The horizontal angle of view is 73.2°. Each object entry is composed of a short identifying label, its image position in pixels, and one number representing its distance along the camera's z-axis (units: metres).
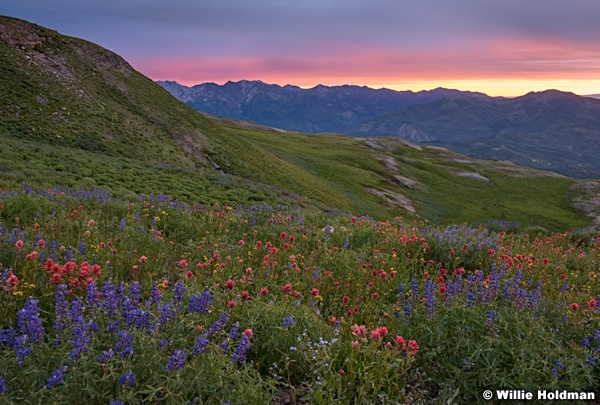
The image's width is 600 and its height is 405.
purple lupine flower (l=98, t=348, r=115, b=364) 2.79
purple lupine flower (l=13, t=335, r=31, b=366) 2.82
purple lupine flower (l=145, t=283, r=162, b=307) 4.06
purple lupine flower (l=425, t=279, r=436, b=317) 4.50
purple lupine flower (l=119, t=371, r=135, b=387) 2.65
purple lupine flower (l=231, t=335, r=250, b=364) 3.13
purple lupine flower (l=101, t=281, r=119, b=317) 3.62
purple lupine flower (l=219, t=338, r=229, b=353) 3.34
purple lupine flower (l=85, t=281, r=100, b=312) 3.63
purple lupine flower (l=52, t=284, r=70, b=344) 3.34
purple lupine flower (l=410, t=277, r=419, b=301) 5.31
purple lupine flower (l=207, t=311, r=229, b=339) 3.44
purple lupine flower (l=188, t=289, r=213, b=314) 3.74
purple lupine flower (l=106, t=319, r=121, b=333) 3.30
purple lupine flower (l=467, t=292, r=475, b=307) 4.75
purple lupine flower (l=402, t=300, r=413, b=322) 4.66
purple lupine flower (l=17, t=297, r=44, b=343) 3.04
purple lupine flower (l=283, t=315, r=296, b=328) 4.01
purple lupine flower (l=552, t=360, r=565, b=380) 3.65
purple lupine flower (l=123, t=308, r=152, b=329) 3.34
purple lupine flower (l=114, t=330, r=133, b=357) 2.91
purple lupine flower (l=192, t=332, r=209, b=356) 3.03
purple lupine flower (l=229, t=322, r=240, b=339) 3.54
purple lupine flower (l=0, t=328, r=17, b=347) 3.21
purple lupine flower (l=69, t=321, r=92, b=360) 2.77
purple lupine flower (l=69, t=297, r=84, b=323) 3.35
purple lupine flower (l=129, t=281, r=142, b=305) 3.64
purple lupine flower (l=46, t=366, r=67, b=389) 2.51
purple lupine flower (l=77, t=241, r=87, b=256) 6.20
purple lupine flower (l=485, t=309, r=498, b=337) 4.05
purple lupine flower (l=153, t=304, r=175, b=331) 3.38
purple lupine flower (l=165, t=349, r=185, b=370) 2.84
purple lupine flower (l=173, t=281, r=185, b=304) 3.89
